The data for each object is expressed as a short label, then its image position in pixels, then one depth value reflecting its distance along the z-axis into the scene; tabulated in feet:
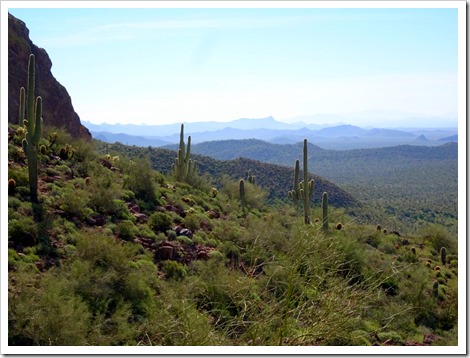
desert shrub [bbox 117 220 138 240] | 48.98
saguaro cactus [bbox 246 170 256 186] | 101.09
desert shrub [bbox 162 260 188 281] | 44.60
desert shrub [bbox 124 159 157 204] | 63.67
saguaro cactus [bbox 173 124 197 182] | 86.74
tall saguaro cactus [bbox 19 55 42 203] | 47.88
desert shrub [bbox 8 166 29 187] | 48.93
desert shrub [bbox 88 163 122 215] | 53.21
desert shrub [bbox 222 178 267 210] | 90.12
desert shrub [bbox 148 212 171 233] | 55.01
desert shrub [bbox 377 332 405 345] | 37.68
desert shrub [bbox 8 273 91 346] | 28.22
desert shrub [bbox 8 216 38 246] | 39.96
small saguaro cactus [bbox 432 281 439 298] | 59.95
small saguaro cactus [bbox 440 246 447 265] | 81.25
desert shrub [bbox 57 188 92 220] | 48.32
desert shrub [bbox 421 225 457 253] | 91.15
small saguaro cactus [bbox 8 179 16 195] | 46.78
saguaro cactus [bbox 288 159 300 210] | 80.02
